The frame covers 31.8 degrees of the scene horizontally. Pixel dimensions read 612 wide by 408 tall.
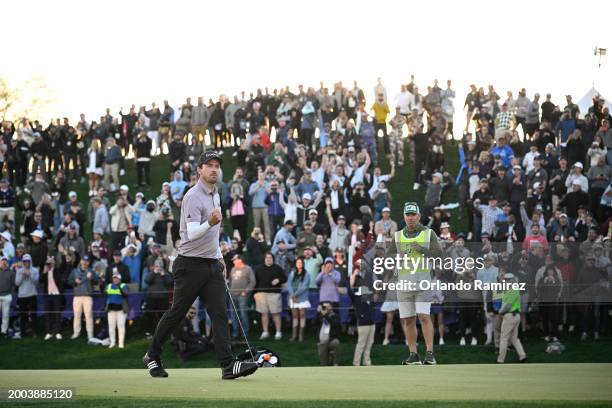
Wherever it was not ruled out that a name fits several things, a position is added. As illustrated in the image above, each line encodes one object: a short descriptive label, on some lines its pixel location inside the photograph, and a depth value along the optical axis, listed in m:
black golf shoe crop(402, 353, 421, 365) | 12.95
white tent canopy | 37.00
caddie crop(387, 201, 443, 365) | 12.25
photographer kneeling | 20.98
